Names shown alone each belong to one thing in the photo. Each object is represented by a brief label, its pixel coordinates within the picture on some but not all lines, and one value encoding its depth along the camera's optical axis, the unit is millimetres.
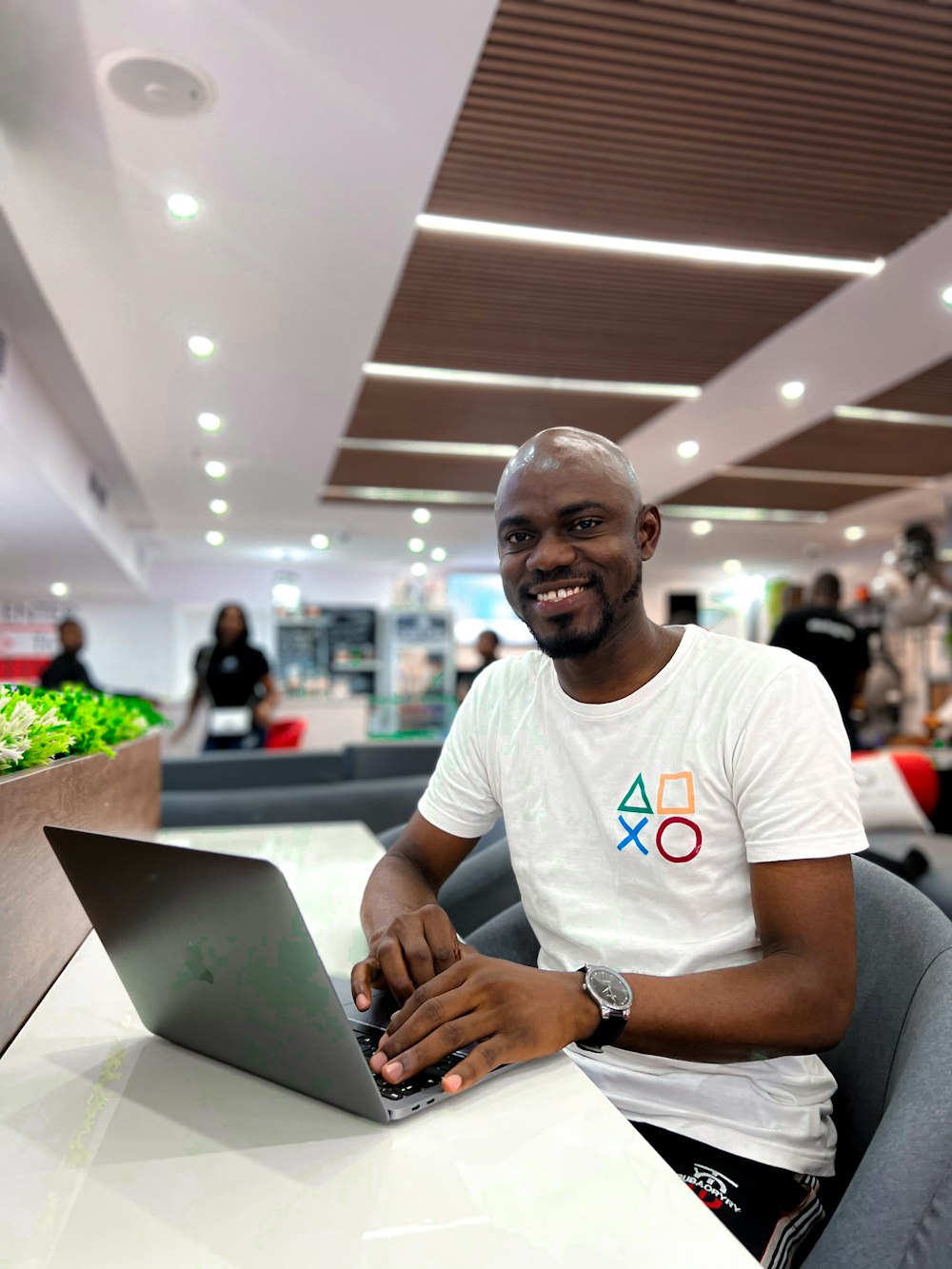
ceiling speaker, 2514
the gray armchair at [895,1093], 708
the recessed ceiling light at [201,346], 4508
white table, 588
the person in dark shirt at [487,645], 7426
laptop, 716
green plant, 1039
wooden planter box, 940
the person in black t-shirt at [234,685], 4836
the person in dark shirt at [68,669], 6159
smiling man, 916
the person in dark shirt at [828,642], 3543
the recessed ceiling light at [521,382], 5273
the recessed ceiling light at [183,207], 3189
